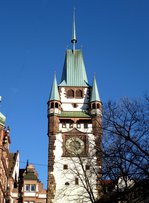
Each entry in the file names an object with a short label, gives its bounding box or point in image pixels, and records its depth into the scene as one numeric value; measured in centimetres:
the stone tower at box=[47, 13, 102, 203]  5188
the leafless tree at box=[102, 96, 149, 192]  2100
